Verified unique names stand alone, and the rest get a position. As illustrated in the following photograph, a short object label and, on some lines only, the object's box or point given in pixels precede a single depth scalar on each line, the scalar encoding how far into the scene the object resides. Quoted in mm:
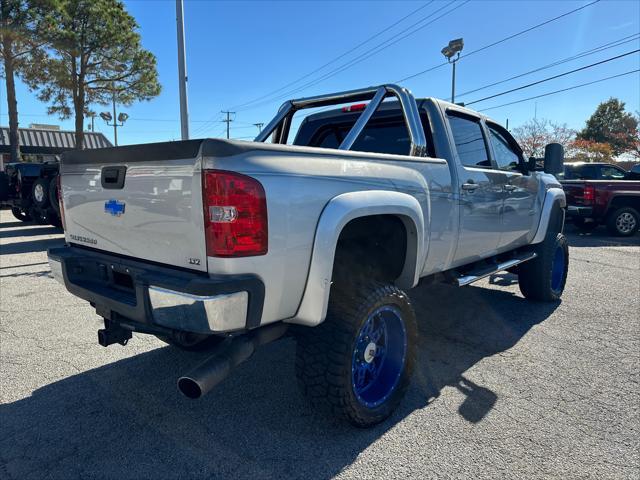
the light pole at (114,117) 23544
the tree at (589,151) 39188
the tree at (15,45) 19578
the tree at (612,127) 40812
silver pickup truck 2006
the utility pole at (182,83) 9781
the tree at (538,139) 42969
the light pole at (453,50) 30156
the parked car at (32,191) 11172
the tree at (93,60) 20562
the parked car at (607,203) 11375
